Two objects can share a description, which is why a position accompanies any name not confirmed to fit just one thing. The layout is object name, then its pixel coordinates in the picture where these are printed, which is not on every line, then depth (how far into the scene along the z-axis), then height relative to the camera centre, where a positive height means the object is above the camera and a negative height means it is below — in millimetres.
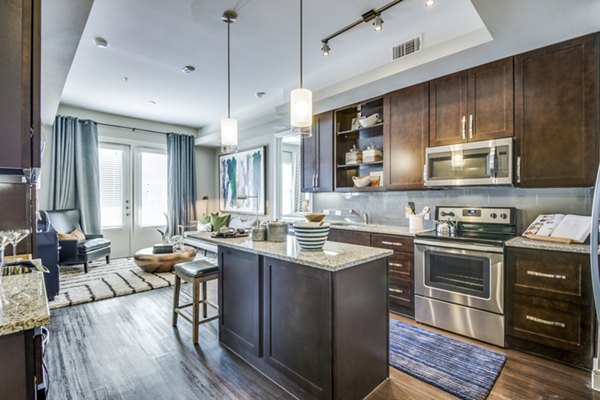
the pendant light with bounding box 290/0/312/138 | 2195 +650
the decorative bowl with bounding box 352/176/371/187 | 3995 +199
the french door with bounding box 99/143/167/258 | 6145 +59
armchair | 4676 -749
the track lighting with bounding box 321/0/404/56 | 2511 +1578
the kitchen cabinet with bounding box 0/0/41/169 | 1146 +452
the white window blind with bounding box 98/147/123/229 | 6070 +223
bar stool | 2602 -697
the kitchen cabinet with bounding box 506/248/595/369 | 2152 -836
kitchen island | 1699 -755
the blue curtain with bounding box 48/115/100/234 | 5383 +524
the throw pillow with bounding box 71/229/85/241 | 5023 -605
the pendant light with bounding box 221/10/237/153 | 2904 +627
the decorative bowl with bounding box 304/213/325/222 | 2182 -150
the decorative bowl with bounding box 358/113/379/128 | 3883 +985
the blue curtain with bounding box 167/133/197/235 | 6836 +420
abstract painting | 6035 +389
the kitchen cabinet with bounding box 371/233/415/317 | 3127 -824
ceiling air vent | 2893 +1454
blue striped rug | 2012 -1267
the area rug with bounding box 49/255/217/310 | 3721 -1212
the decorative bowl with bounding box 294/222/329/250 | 2006 -251
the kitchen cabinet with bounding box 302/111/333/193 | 4293 +585
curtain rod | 5996 +1471
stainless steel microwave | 2713 +304
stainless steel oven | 2541 -720
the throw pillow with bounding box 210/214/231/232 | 3713 -308
